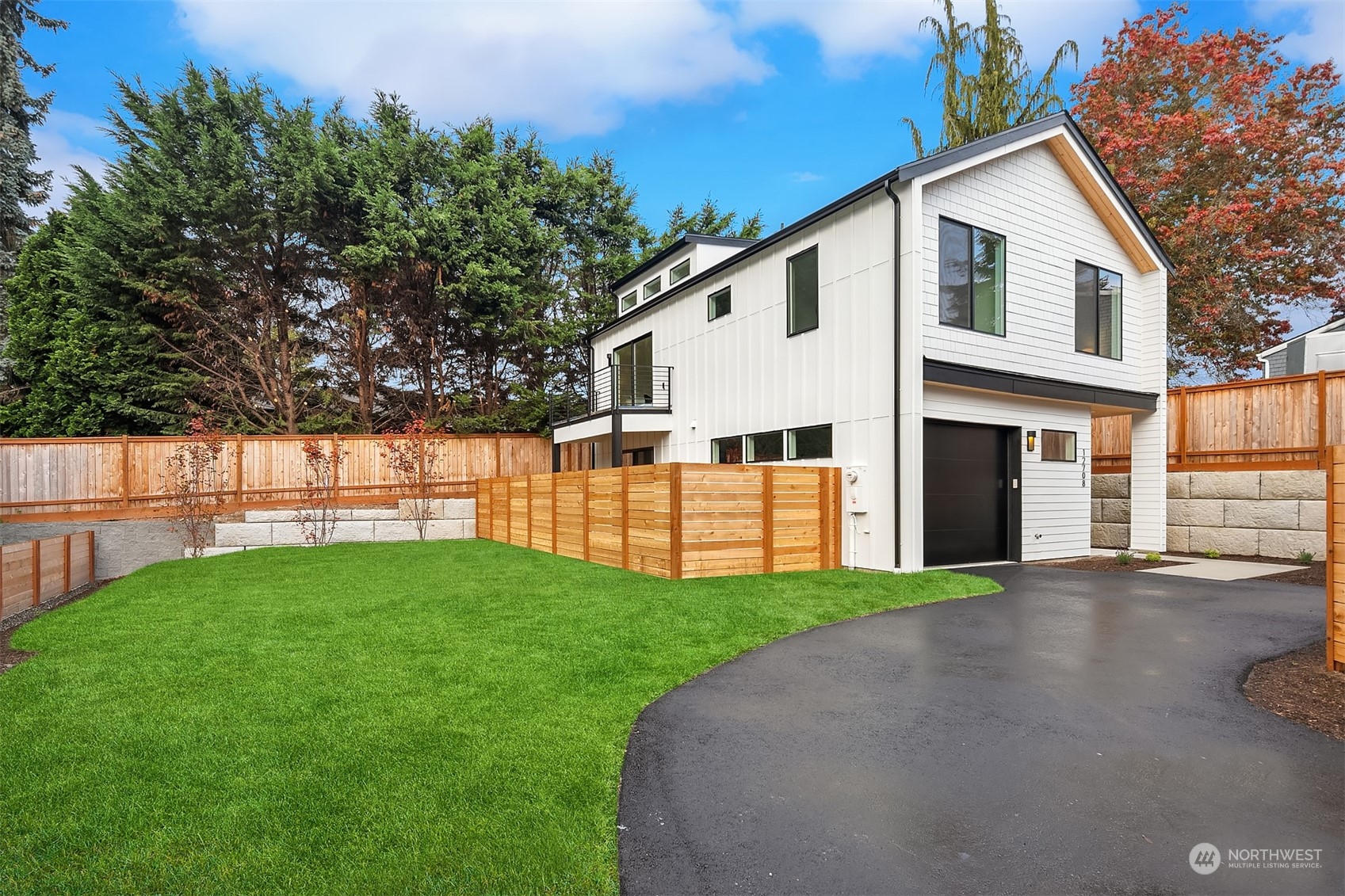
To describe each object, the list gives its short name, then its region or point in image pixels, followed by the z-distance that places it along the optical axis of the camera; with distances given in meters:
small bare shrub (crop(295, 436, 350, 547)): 15.52
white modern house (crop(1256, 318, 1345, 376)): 14.94
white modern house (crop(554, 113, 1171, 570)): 9.58
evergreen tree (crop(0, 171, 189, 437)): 18.44
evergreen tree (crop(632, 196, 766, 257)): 25.16
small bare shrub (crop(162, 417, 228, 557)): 14.06
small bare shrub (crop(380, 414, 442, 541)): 17.86
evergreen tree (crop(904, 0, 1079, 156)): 19.47
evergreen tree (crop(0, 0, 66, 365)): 15.88
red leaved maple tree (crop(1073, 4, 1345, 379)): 16.55
